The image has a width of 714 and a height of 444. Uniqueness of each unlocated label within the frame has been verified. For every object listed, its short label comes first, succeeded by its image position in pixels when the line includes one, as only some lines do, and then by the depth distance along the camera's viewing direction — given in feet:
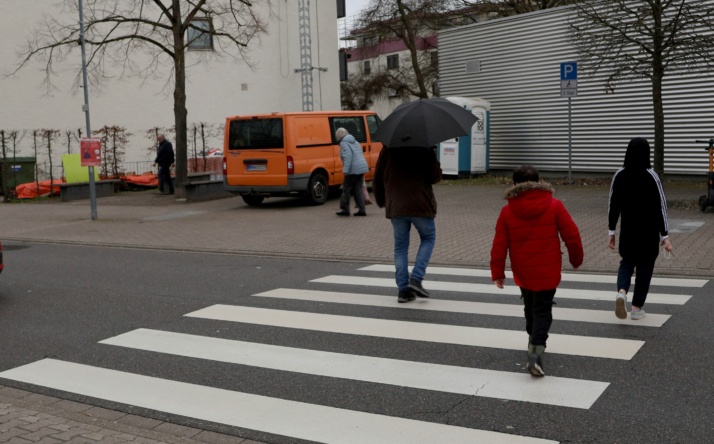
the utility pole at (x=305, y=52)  122.21
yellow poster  85.46
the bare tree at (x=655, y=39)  48.70
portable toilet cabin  78.33
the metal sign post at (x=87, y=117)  59.84
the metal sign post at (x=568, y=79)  62.75
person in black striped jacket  22.75
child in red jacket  18.78
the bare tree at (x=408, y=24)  119.44
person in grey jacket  53.31
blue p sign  62.64
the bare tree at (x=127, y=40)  99.81
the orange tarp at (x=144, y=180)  90.79
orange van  60.80
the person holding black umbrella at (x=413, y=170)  25.50
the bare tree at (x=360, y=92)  159.12
